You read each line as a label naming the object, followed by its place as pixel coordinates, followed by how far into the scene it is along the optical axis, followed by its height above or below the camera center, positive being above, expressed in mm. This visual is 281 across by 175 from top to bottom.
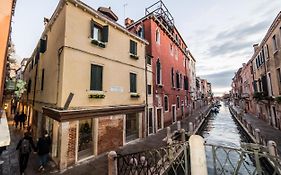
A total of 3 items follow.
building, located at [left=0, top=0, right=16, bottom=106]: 3979 +2058
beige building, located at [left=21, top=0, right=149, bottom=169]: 7647 +943
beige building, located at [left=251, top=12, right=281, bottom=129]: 13967 +2899
